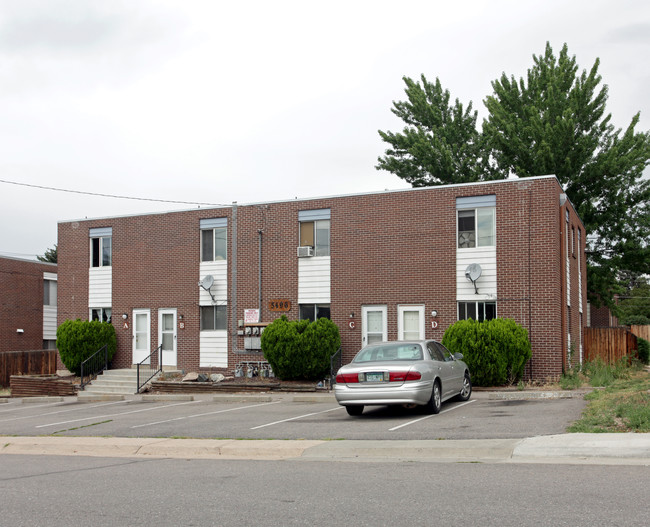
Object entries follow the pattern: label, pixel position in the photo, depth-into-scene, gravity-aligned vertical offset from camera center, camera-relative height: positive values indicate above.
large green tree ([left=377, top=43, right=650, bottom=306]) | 32.22 +7.23
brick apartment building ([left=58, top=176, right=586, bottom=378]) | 21.17 +1.45
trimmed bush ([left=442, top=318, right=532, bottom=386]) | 19.64 -1.03
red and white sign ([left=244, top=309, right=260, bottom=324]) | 24.52 -0.08
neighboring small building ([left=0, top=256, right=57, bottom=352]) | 34.81 +0.60
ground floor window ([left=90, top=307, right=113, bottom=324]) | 27.39 +0.09
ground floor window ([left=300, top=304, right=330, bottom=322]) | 23.73 +0.07
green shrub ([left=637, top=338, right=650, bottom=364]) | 31.64 -1.81
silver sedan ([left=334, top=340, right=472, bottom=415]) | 13.21 -1.23
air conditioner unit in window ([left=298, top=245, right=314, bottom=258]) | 23.77 +2.08
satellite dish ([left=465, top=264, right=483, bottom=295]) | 21.34 +1.18
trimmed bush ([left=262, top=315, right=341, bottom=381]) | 22.03 -1.04
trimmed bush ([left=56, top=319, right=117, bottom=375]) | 25.94 -0.91
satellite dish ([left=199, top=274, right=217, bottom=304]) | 25.11 +1.10
